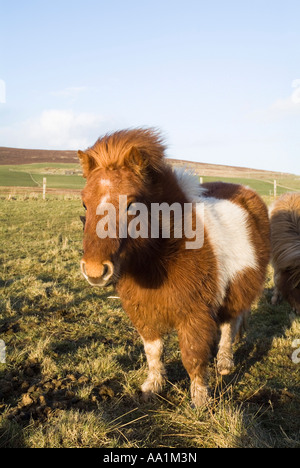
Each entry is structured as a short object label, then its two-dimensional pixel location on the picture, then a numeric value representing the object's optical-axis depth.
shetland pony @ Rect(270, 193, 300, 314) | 5.05
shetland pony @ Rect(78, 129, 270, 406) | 2.71
